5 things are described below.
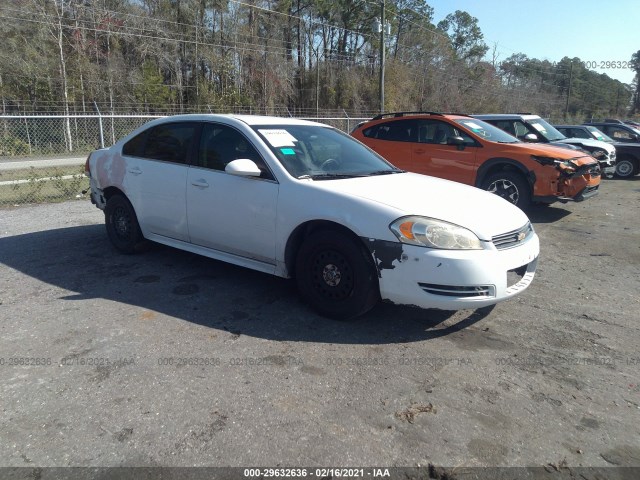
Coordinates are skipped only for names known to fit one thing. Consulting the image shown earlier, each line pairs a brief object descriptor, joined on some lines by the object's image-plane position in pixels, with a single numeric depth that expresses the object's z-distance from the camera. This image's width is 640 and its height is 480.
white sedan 3.55
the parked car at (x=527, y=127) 10.73
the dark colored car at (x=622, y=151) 14.55
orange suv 7.87
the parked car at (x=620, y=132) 16.34
